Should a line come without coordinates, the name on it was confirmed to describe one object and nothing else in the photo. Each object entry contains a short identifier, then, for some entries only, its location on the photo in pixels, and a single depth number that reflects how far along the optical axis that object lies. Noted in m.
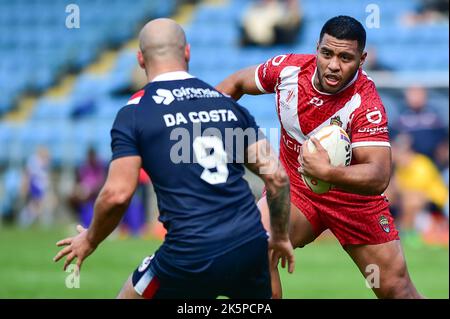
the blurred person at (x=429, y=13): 19.64
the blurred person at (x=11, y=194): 18.98
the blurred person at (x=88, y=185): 17.58
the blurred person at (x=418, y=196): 16.31
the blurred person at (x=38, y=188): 18.73
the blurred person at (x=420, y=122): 16.38
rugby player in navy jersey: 5.15
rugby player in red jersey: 6.60
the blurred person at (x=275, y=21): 19.86
